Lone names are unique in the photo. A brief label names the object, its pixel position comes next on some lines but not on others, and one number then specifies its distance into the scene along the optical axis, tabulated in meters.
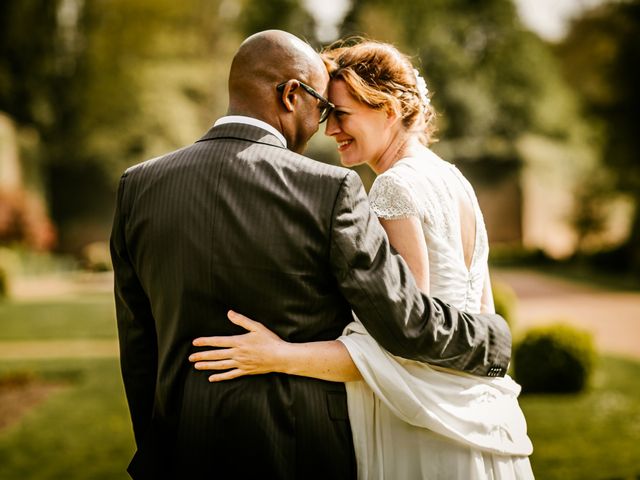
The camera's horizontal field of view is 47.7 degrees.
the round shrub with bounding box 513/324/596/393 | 7.88
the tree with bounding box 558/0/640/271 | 21.08
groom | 2.07
